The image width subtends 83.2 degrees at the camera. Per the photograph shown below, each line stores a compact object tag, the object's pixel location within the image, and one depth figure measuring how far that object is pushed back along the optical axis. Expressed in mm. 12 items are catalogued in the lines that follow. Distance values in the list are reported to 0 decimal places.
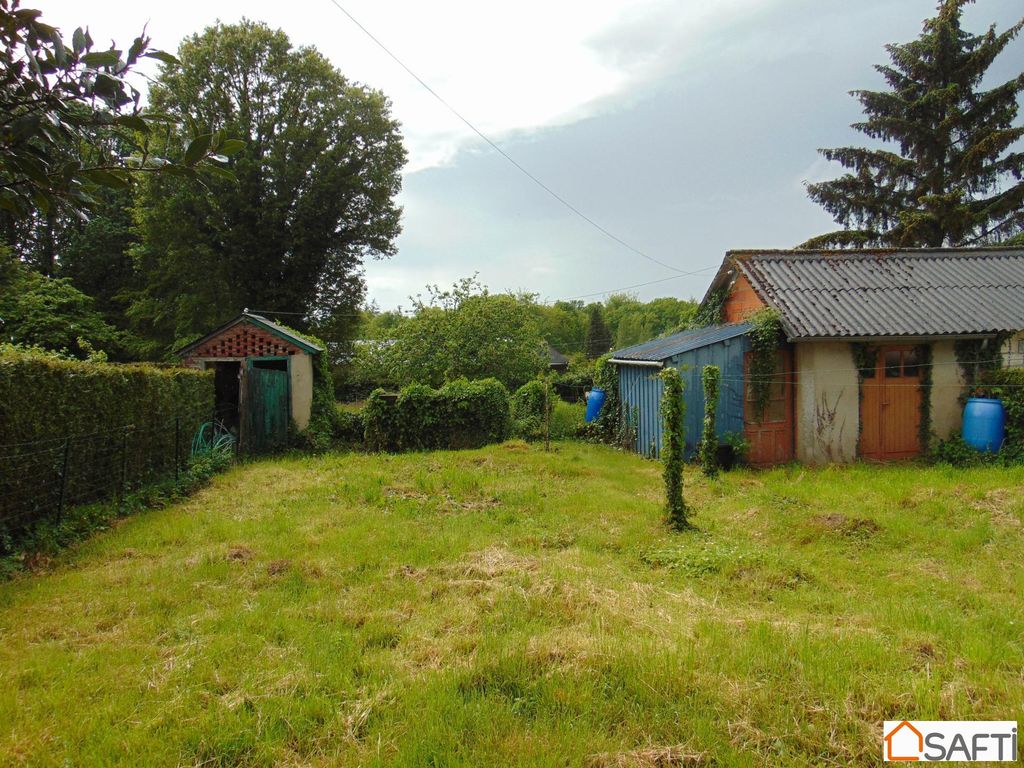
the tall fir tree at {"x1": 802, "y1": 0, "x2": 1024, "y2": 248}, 20375
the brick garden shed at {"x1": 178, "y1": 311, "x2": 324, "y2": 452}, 14250
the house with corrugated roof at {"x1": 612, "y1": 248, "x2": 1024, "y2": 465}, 11484
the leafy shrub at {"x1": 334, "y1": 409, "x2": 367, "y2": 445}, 15469
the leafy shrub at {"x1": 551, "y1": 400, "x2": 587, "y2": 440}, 16672
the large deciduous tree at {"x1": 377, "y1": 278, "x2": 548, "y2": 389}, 19234
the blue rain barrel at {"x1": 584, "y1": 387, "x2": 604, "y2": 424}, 16438
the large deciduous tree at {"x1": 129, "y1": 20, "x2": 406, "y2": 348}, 23453
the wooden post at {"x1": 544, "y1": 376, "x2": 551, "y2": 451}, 13822
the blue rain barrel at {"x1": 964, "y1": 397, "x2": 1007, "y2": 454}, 10664
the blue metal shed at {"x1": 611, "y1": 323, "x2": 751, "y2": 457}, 11586
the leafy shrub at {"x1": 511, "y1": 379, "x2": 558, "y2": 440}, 15844
